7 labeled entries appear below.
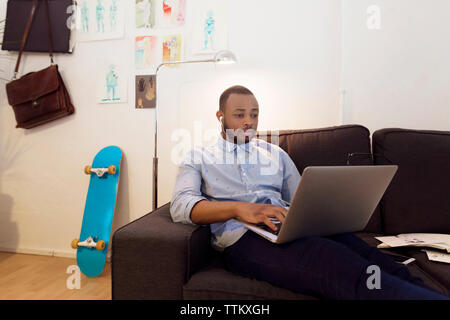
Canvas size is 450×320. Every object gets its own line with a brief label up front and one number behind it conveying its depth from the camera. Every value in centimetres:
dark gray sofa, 100
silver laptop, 84
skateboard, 197
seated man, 84
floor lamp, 166
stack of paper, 116
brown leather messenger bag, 218
